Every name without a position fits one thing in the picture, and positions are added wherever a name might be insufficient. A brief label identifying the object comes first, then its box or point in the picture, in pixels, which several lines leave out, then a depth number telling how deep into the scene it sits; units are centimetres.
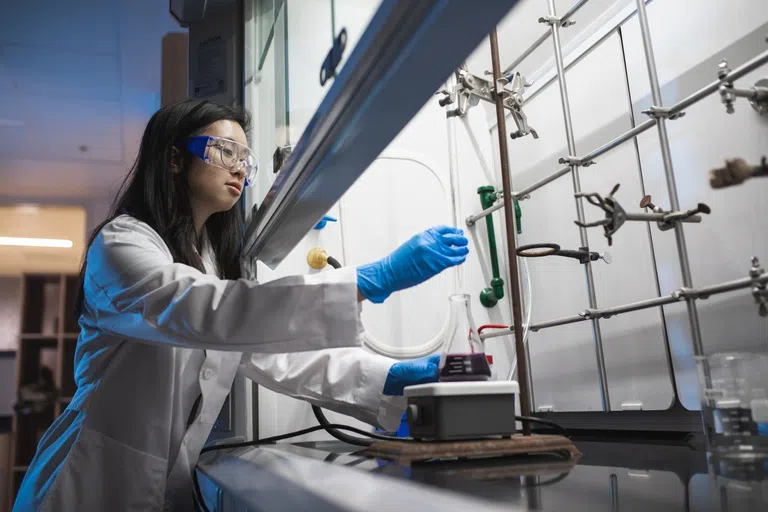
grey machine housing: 87
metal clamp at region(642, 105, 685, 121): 132
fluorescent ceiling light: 484
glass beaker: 87
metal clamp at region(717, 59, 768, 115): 89
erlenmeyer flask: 99
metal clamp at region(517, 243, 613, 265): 138
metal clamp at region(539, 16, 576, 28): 169
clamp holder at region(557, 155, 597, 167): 163
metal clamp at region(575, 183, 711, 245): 90
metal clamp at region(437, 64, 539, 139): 166
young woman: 88
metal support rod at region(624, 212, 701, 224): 109
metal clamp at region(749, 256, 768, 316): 104
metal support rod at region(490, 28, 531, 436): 100
